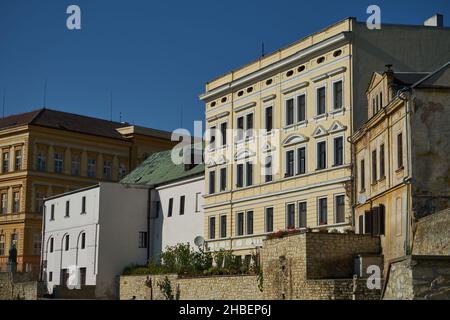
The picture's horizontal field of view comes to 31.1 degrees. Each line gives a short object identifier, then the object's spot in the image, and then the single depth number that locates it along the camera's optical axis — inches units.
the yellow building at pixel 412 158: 1273.4
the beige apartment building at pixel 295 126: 1724.9
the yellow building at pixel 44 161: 3184.1
